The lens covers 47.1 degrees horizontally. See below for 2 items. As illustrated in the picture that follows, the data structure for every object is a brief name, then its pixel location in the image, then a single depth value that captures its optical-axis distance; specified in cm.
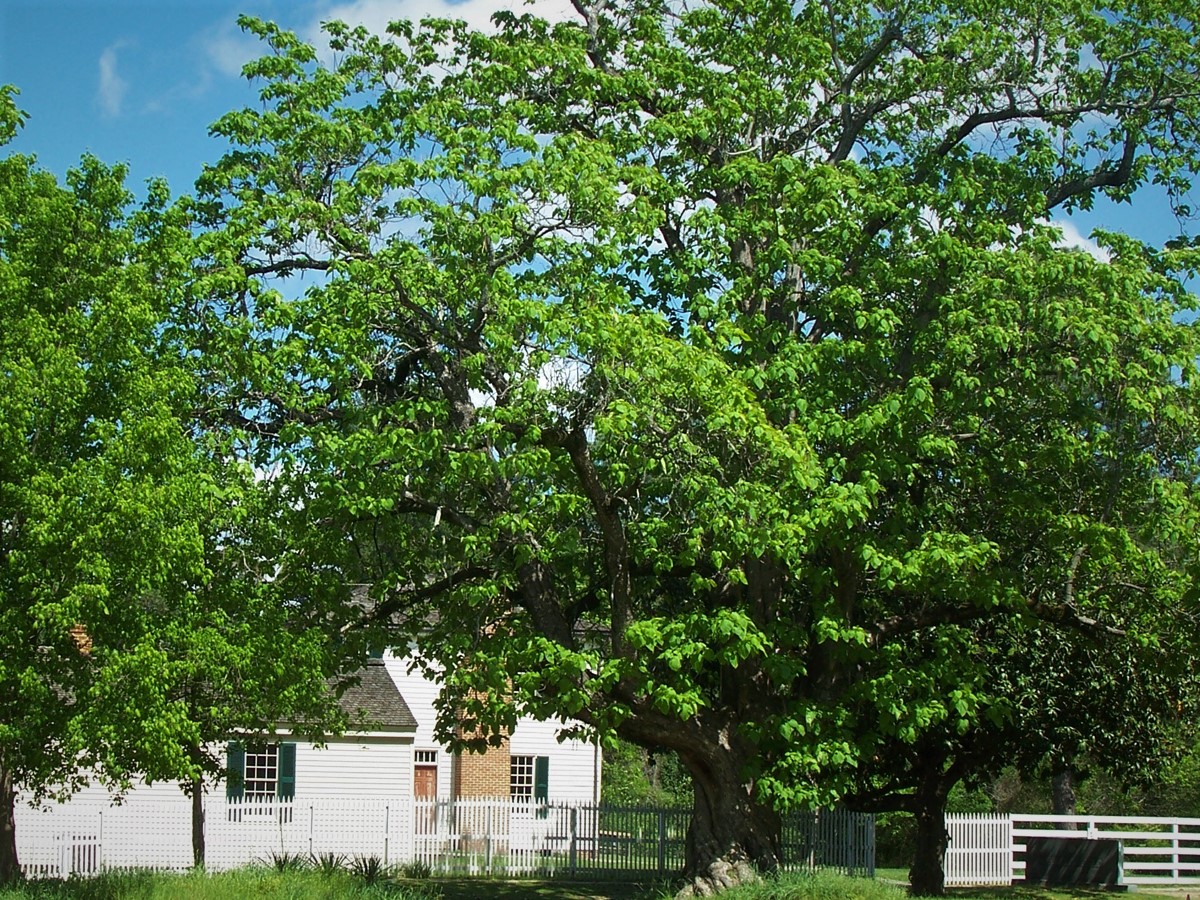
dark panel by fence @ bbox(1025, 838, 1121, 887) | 3020
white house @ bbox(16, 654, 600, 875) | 3064
